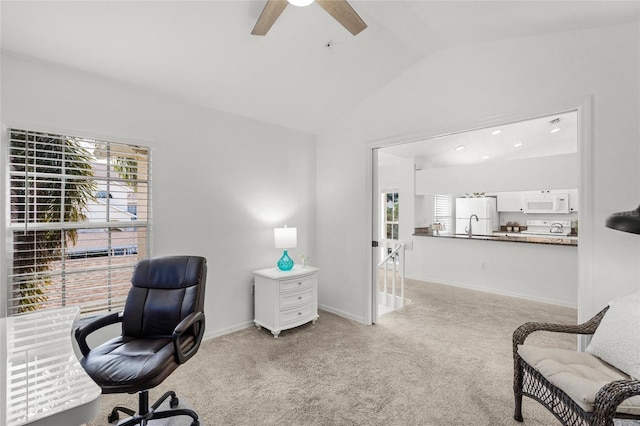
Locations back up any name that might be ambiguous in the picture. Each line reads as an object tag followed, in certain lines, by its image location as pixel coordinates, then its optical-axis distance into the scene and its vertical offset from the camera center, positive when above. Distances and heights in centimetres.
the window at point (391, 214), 704 -3
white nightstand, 327 -95
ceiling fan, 168 +118
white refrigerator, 659 -1
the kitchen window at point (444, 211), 698 +5
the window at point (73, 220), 224 -5
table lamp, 351 -30
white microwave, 629 +22
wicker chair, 133 -93
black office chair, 160 -79
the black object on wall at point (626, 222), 138 -4
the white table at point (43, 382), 78 -52
